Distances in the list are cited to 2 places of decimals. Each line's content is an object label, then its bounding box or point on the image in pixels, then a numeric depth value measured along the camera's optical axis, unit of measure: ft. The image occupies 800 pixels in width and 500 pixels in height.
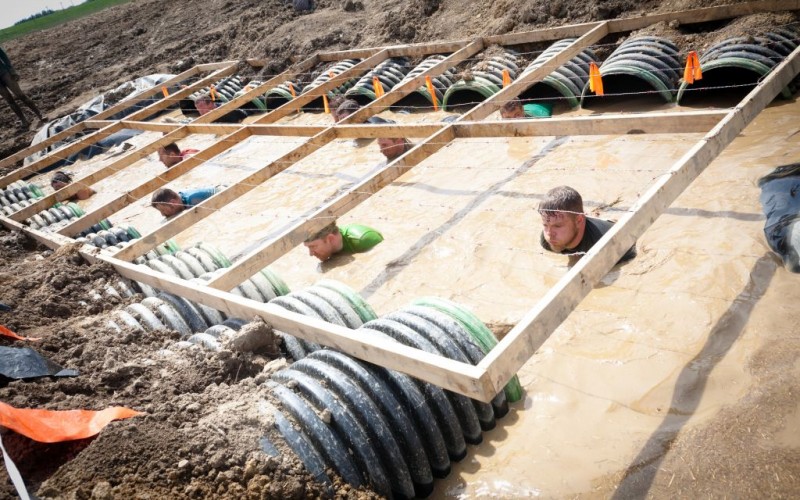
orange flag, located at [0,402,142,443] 8.38
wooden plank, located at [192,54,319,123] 34.09
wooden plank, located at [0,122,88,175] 37.29
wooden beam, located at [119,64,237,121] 39.17
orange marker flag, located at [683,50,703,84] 20.67
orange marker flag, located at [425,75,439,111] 28.50
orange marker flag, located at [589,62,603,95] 22.04
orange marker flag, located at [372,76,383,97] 30.17
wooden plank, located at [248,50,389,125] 29.53
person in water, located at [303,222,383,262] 19.89
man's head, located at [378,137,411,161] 25.39
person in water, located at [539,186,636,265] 14.79
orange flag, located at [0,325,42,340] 12.35
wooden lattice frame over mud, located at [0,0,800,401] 8.28
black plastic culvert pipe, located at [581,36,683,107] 23.80
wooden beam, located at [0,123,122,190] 34.63
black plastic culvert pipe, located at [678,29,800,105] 21.12
